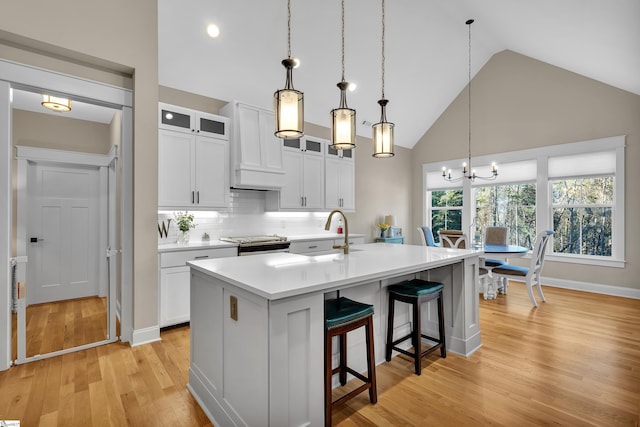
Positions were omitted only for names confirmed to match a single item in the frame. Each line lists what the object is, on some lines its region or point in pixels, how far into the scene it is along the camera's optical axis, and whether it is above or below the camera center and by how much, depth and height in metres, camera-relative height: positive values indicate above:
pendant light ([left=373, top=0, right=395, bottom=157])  2.54 +0.63
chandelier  6.14 +0.84
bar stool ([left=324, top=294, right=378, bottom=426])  1.74 -0.75
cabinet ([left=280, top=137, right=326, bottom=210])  4.75 +0.64
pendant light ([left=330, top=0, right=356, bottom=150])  2.27 +0.65
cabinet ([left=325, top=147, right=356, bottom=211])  5.32 +0.60
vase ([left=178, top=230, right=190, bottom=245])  3.81 -0.30
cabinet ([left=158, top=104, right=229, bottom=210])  3.59 +0.68
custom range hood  4.12 +0.90
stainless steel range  3.89 -0.39
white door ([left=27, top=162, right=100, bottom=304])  3.75 -0.23
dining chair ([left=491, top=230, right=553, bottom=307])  4.25 -0.81
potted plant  3.79 -0.13
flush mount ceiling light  3.36 +1.22
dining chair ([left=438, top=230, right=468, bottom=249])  4.33 -0.37
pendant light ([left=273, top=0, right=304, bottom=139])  1.95 +0.66
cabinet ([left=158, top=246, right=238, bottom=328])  3.32 -0.79
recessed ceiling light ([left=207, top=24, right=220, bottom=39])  3.63 +2.18
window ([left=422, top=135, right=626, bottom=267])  4.82 +0.25
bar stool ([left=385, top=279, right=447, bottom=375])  2.43 -0.73
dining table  4.23 -0.56
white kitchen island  1.51 -0.64
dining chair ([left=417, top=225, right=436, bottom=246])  4.76 -0.35
